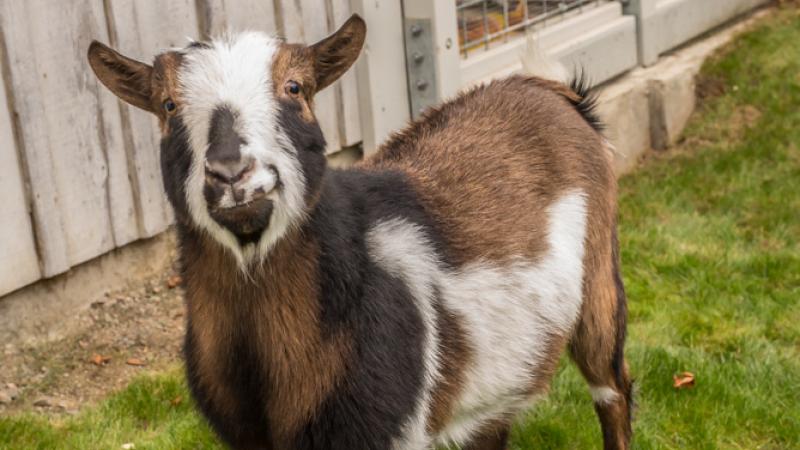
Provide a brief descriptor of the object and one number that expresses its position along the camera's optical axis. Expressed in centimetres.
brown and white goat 319
